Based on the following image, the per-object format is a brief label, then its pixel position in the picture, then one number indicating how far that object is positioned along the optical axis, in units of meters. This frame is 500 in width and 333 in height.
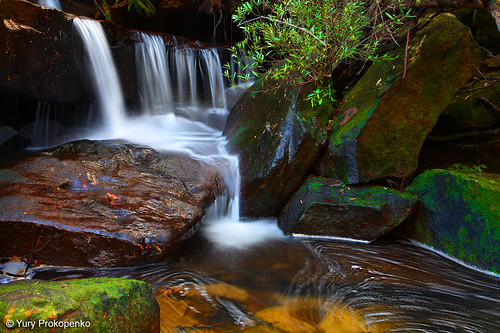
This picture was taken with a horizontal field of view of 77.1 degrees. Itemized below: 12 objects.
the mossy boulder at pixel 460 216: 3.61
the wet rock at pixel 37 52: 5.21
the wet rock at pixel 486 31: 5.41
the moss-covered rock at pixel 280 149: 5.02
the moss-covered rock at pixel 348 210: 4.34
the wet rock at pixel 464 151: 5.17
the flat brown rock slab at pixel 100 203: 3.42
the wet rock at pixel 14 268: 3.27
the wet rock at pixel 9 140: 5.84
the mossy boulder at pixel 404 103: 4.38
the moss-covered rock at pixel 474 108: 5.21
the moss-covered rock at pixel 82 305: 1.68
